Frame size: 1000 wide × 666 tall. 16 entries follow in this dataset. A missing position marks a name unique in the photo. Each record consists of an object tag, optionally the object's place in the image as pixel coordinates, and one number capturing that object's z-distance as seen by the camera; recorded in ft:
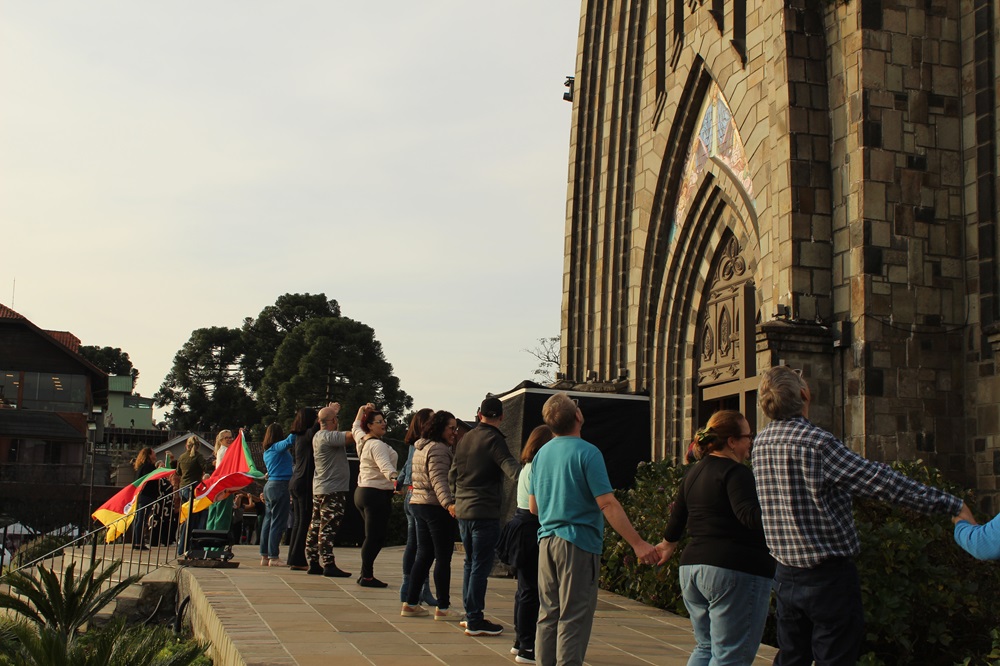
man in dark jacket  27.61
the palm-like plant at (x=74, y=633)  26.78
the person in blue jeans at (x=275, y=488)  42.04
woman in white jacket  34.06
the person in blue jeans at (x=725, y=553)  17.88
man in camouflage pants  37.81
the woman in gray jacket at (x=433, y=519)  29.78
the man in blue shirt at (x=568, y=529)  20.47
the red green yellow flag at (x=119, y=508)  45.52
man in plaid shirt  16.19
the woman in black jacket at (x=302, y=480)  40.11
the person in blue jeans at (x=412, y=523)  31.35
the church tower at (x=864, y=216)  43.21
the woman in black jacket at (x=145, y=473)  53.62
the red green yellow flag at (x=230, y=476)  44.24
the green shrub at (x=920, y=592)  27.68
